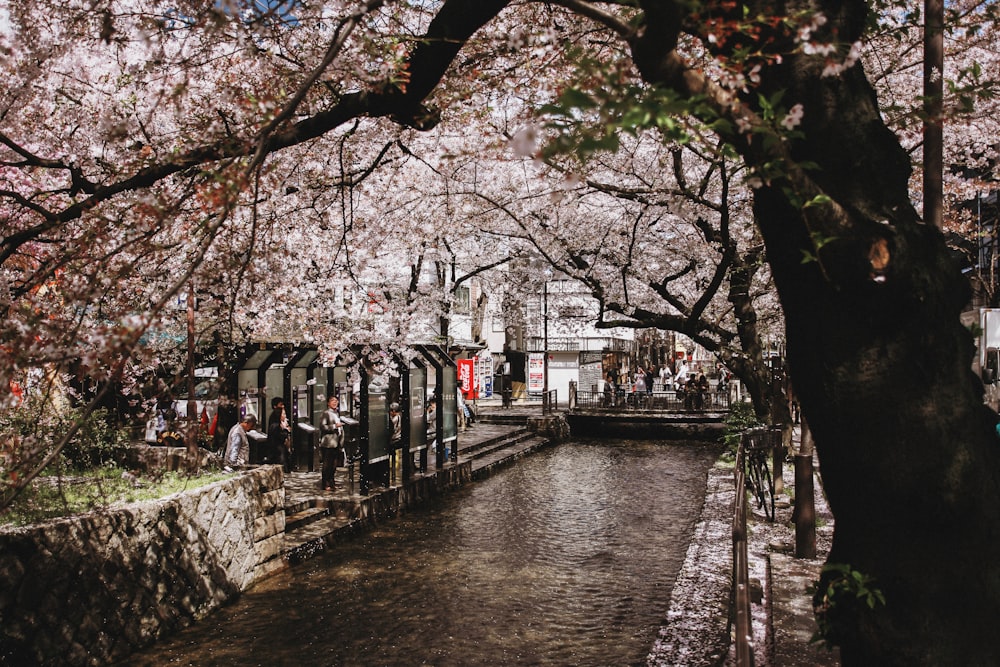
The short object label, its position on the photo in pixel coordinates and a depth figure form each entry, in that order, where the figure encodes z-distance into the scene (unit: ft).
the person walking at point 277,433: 46.55
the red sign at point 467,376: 97.96
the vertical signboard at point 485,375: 122.52
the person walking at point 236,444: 37.86
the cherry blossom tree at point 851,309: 9.55
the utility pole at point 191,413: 15.23
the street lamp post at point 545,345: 94.06
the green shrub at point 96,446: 31.42
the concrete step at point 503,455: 58.23
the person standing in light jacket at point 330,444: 42.09
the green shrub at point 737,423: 54.70
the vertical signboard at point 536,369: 115.96
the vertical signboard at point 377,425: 42.96
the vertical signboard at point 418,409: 48.24
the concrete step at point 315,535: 33.17
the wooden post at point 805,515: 26.81
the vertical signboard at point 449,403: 53.26
